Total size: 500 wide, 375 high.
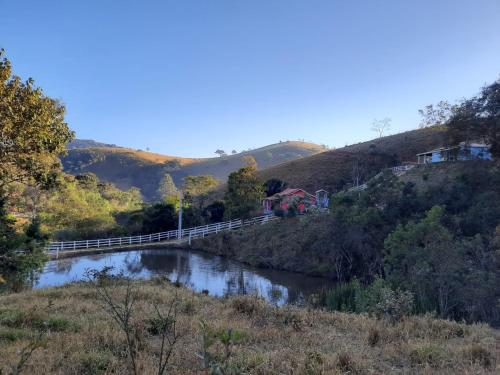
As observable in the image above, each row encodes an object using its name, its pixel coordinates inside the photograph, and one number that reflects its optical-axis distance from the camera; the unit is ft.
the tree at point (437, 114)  195.00
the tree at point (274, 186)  146.82
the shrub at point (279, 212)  106.93
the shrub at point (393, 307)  23.24
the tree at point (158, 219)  116.16
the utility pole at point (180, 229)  108.47
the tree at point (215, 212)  126.62
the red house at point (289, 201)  115.14
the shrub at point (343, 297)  38.73
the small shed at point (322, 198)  123.54
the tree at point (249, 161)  233.92
